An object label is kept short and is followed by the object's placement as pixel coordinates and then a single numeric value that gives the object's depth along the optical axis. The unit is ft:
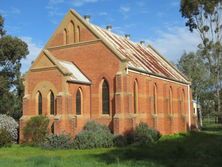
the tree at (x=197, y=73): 248.52
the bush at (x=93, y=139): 102.27
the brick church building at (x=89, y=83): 111.04
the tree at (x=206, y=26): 150.61
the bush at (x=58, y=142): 102.73
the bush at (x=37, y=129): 108.47
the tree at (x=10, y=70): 154.30
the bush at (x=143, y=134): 110.20
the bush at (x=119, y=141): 106.52
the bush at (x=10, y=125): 114.52
